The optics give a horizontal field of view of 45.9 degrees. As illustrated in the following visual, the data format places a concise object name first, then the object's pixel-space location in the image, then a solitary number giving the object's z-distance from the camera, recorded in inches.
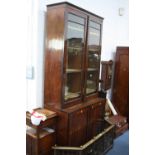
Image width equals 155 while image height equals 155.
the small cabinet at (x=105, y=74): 134.3
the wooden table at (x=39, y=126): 79.7
